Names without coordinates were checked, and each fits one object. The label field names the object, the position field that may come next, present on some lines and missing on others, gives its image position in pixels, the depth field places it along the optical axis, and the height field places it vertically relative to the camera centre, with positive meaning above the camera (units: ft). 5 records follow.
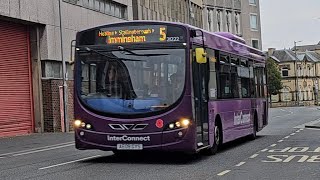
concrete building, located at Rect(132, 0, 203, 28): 150.92 +23.42
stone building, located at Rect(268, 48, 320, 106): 387.14 +11.28
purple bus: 45.01 +0.86
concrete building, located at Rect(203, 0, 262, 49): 231.30 +30.07
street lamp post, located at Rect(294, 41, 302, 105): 380.74 +9.53
